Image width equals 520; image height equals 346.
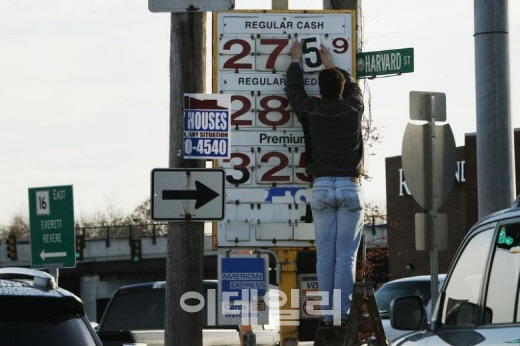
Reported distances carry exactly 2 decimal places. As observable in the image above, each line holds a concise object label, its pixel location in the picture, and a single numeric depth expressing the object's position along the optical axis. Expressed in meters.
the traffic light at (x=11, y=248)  64.62
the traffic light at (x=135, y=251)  75.88
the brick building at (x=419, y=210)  54.59
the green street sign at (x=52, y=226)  23.05
